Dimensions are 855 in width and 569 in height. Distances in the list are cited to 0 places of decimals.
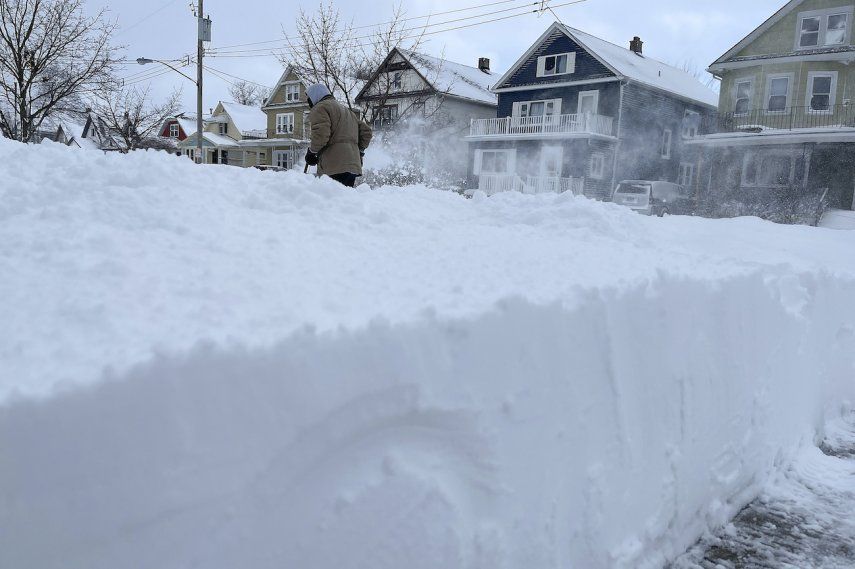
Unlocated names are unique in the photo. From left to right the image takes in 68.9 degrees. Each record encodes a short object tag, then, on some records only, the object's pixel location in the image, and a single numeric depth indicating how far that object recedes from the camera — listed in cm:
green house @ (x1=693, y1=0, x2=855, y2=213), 2041
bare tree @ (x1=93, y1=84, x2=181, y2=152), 3262
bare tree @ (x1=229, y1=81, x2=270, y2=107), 6269
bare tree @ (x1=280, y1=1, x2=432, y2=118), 2144
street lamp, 1925
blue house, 2566
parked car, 2053
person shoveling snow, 568
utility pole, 1942
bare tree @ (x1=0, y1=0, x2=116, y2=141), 1559
